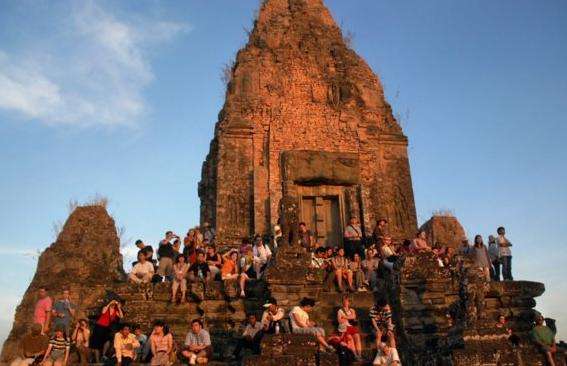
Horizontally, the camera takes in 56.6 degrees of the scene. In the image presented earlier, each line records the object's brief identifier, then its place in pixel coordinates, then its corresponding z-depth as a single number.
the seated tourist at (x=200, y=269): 12.09
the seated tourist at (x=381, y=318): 9.68
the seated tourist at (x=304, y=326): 8.84
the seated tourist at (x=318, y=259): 11.52
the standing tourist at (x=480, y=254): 13.23
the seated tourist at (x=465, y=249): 14.15
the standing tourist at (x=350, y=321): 9.12
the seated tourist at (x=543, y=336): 9.74
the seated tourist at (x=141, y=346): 9.30
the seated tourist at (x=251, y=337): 9.14
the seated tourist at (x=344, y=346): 8.95
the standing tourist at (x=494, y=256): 14.11
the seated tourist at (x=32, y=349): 9.51
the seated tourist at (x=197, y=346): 9.00
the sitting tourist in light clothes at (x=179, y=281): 11.20
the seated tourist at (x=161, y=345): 8.79
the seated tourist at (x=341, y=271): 11.67
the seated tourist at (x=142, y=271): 12.12
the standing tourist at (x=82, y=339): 9.87
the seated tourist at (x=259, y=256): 12.57
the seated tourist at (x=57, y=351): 9.35
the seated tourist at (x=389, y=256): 11.53
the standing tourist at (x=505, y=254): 13.97
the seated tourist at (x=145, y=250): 12.53
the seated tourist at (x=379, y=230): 13.88
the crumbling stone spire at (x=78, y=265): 13.99
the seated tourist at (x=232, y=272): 11.27
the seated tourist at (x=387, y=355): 8.39
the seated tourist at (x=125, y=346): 9.15
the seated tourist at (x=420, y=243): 13.11
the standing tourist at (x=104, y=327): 10.05
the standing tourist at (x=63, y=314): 10.78
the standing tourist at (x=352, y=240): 14.86
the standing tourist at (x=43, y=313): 10.83
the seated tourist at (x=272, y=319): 9.25
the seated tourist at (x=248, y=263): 12.46
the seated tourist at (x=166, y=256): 12.84
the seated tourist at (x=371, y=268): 12.23
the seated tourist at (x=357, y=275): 11.94
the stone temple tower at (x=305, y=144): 17.86
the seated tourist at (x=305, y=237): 12.91
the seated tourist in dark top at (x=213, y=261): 12.43
